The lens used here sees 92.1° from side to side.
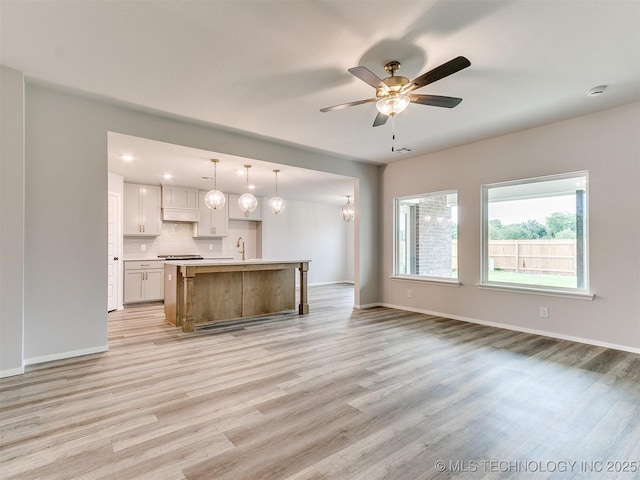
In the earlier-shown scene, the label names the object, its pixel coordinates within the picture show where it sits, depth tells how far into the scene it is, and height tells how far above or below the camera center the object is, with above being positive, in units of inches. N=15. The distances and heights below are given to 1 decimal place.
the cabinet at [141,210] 253.1 +26.7
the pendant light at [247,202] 197.0 +25.2
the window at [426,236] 206.8 +3.7
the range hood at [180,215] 268.6 +24.2
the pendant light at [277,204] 215.5 +26.3
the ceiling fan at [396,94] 92.4 +48.2
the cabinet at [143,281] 245.0 -31.8
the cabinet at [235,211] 309.8 +31.3
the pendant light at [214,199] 189.0 +26.2
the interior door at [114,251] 220.7 -6.5
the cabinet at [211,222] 289.1 +19.1
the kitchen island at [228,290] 170.4 -29.8
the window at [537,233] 154.0 +4.1
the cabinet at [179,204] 267.6 +33.8
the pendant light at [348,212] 313.7 +30.0
